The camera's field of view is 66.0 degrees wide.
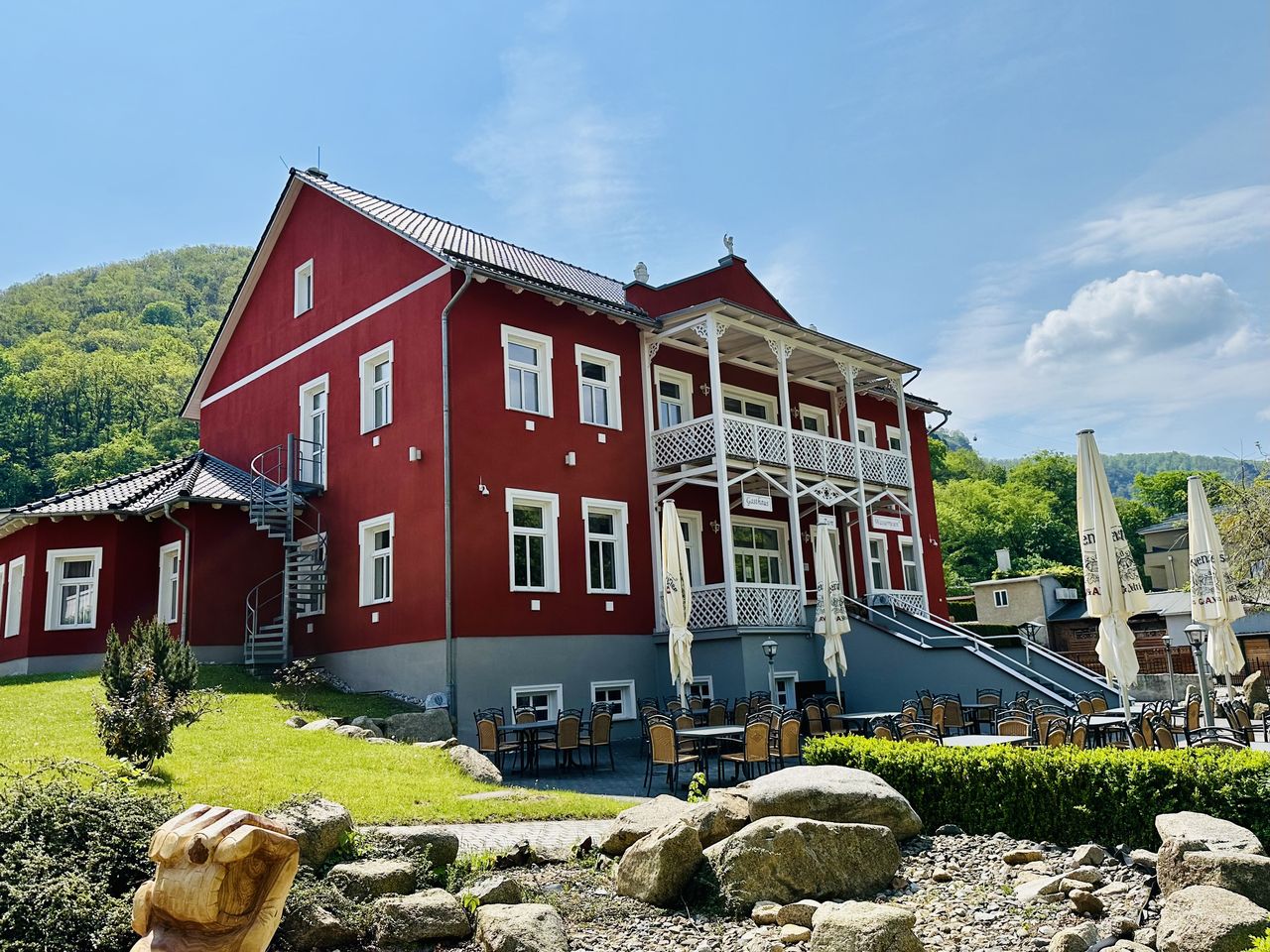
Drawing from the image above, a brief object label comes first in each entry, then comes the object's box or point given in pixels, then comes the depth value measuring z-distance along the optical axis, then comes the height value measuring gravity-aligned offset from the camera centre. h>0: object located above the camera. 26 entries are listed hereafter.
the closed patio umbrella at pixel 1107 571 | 10.48 +0.86
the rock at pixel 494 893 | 6.89 -1.47
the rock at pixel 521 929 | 6.12 -1.56
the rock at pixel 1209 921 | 5.47 -1.54
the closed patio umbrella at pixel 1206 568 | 12.40 +0.99
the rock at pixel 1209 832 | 6.45 -1.23
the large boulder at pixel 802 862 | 7.23 -1.44
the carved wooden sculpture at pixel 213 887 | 4.13 -0.80
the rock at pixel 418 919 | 6.38 -1.52
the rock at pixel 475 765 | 12.12 -1.01
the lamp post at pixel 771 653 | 16.02 +0.27
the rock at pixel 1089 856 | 7.44 -1.52
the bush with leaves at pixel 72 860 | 5.54 -0.95
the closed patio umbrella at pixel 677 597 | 15.65 +1.21
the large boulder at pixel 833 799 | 7.99 -1.08
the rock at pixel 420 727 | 14.45 -0.60
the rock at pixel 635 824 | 8.24 -1.24
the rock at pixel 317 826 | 6.75 -0.94
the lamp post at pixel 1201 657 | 12.15 -0.11
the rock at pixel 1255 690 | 22.25 -0.99
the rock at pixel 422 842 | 7.28 -1.16
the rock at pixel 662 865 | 7.32 -1.43
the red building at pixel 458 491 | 17.22 +3.72
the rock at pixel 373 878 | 6.63 -1.28
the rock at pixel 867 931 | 5.87 -1.59
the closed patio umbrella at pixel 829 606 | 17.66 +1.08
